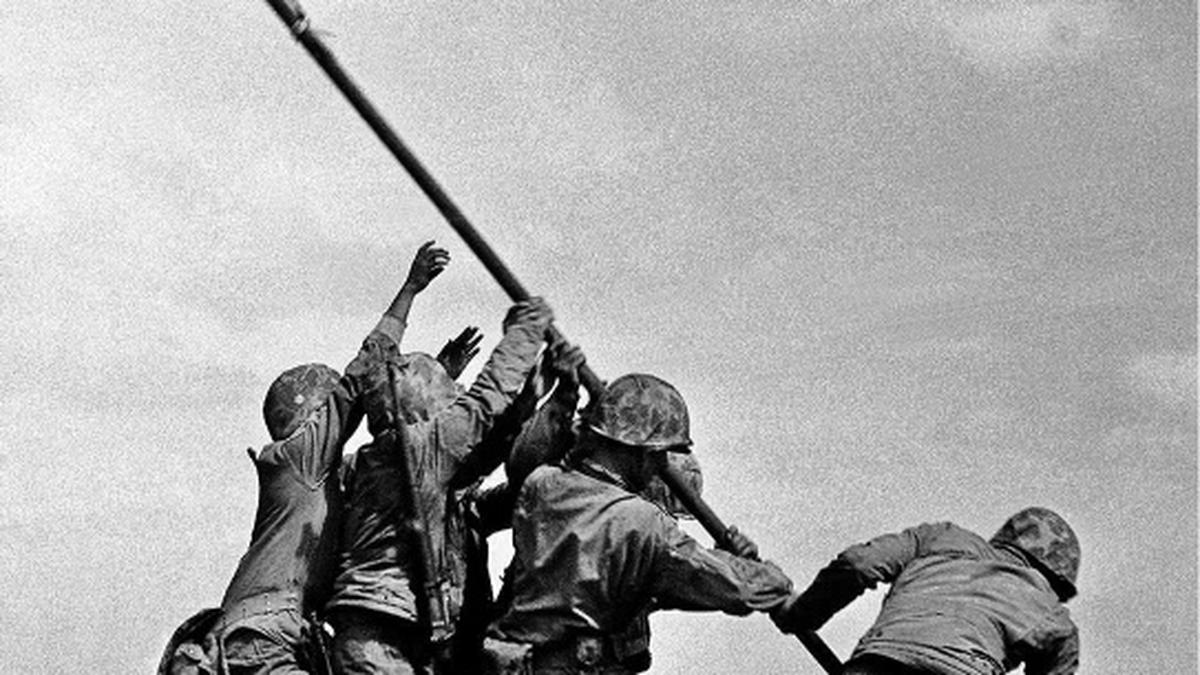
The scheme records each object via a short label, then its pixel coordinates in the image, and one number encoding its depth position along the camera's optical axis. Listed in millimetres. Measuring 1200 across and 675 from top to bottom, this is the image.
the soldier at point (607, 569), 17828
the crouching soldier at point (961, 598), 17250
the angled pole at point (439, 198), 19016
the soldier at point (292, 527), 18562
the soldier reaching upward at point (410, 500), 18422
